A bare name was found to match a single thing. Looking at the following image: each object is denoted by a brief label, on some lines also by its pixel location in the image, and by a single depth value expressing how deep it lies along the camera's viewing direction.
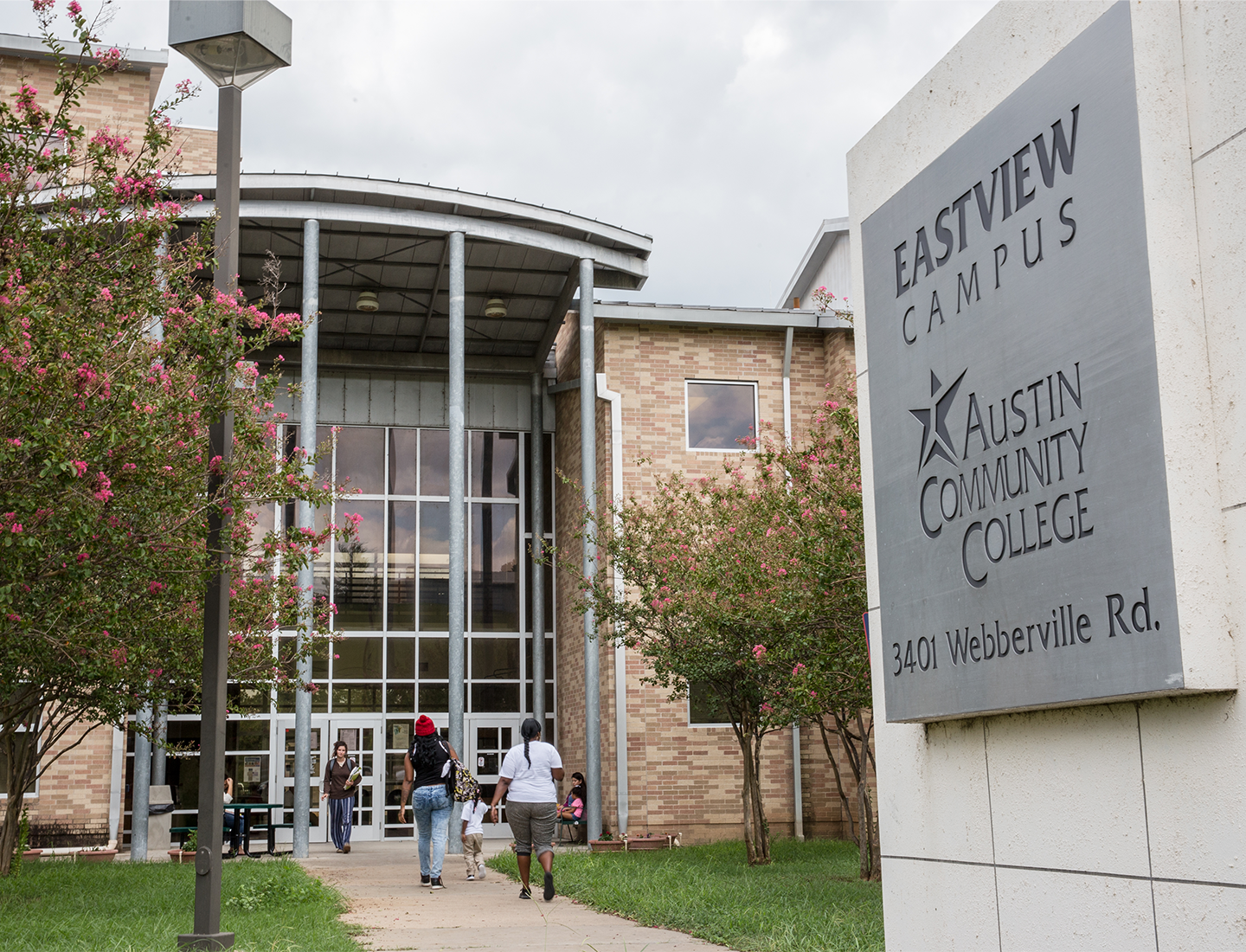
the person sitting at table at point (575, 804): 20.97
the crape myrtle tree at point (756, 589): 10.32
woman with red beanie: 12.62
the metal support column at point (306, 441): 19.58
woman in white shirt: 11.40
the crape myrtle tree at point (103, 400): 6.63
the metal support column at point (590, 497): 21.16
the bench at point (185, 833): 19.00
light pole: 7.34
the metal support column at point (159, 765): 22.83
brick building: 21.95
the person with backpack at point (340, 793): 20.83
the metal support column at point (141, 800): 19.14
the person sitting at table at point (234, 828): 19.00
